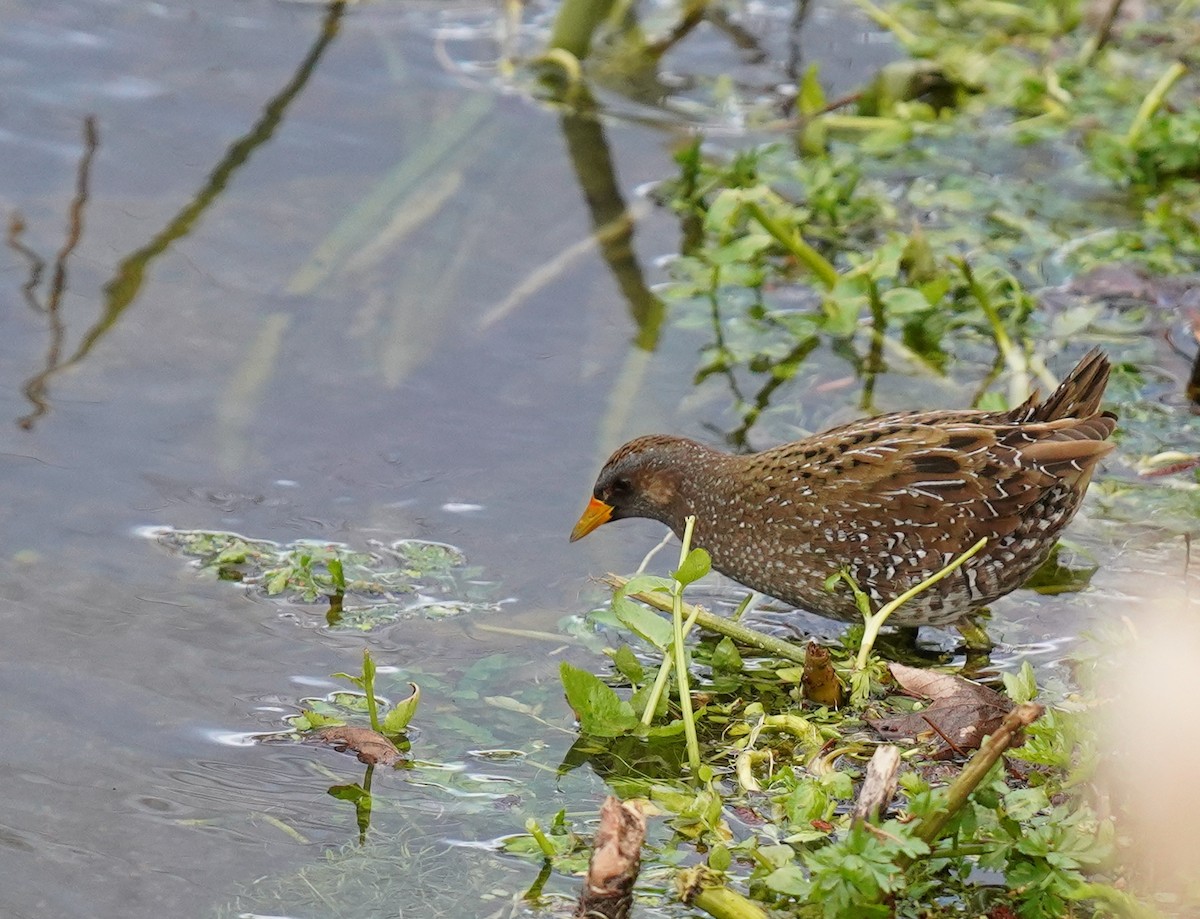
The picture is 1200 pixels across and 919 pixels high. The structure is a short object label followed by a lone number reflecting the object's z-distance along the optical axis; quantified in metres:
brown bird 8.70
